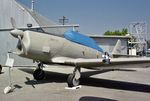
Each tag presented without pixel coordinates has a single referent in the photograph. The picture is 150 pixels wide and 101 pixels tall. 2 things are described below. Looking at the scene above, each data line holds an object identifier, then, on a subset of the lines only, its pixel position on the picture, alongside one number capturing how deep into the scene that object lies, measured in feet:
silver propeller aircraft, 16.08
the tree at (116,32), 163.30
